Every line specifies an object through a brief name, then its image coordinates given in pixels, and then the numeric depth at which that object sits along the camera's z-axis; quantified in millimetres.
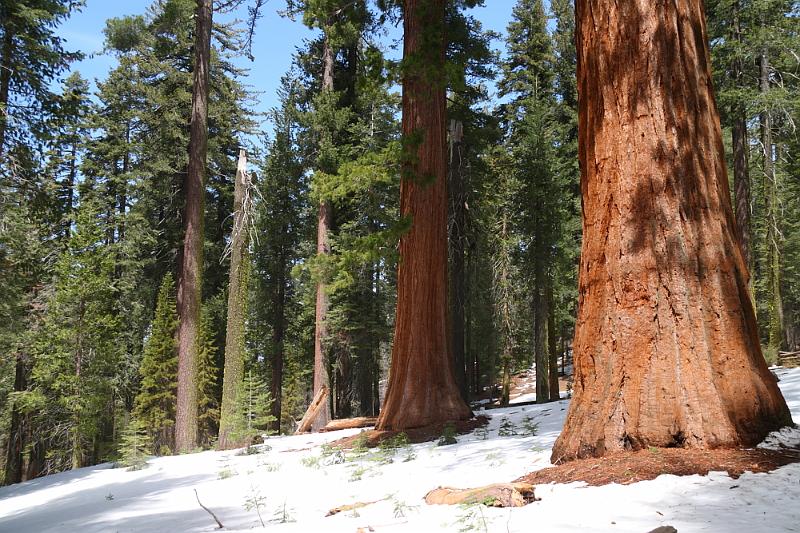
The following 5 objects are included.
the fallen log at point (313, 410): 13609
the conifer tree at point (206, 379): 19625
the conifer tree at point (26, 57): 10289
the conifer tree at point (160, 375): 17281
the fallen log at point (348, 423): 11750
